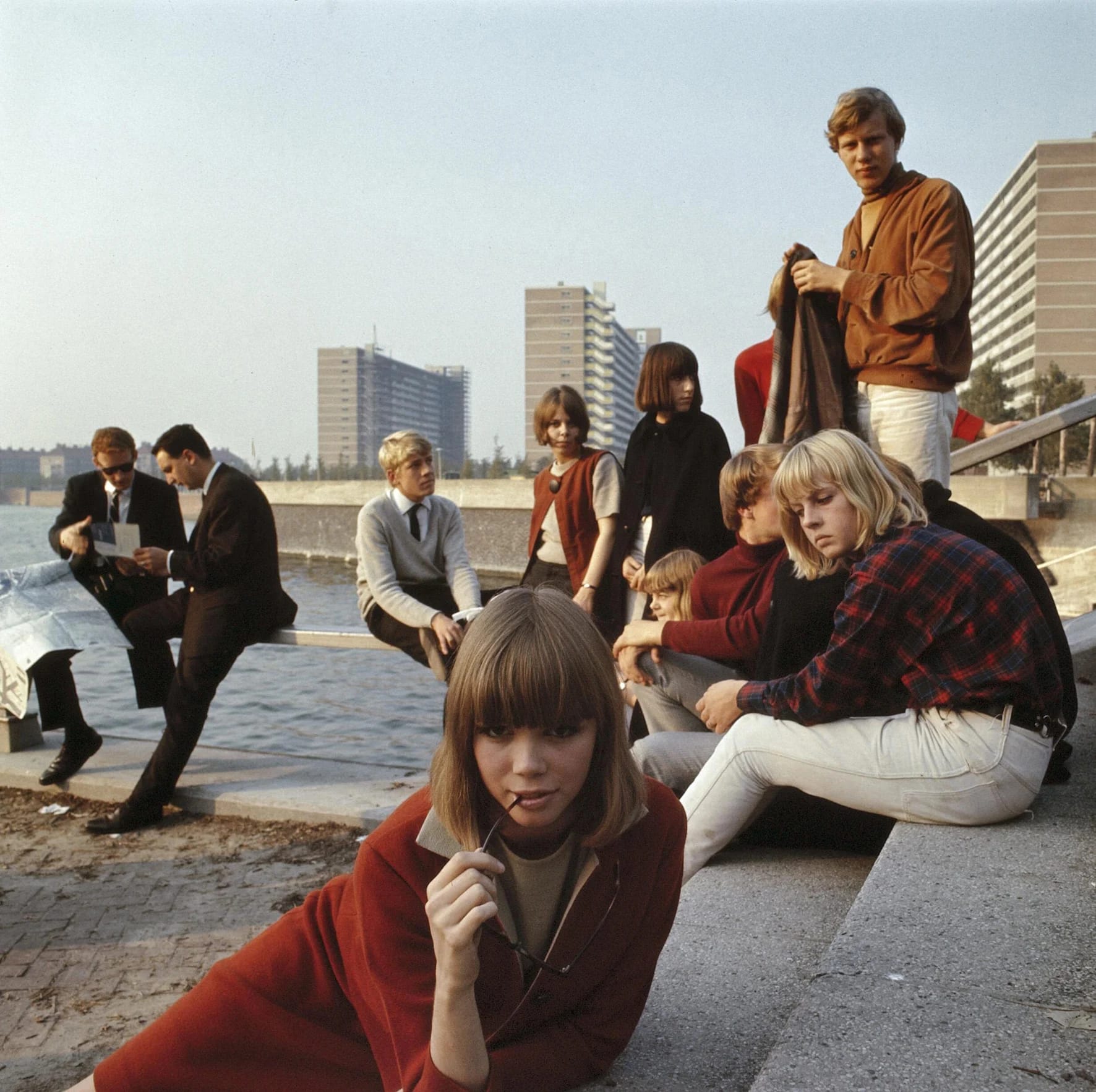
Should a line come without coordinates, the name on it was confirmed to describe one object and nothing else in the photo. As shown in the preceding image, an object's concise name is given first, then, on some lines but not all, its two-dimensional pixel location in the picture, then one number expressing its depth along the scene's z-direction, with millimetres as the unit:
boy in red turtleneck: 3717
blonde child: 4258
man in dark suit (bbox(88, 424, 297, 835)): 5691
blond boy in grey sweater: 5543
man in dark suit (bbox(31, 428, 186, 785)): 6246
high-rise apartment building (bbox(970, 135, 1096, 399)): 93562
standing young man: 3838
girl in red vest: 5328
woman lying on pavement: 1542
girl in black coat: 4855
